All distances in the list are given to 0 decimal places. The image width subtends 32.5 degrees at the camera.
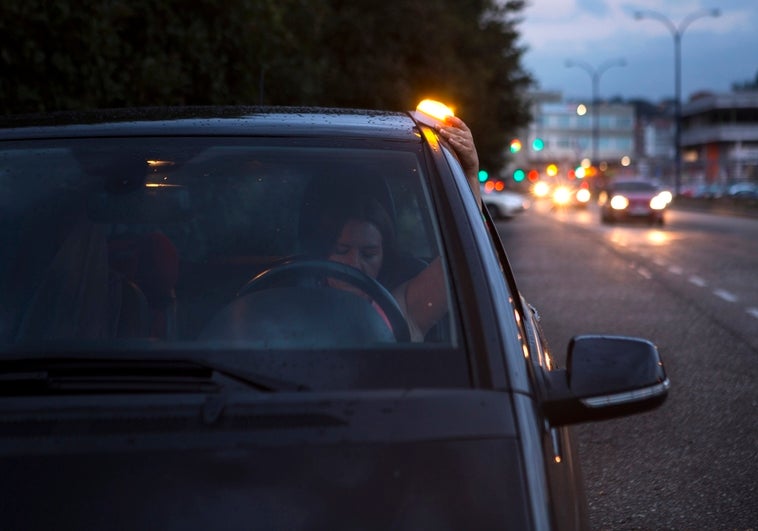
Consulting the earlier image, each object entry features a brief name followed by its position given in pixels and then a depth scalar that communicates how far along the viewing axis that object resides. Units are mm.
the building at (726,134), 133625
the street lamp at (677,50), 70812
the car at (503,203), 48844
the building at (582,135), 156500
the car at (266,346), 2117
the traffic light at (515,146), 45881
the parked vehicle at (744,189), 82000
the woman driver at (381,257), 2807
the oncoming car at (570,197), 70812
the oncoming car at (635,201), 41312
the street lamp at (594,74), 103050
